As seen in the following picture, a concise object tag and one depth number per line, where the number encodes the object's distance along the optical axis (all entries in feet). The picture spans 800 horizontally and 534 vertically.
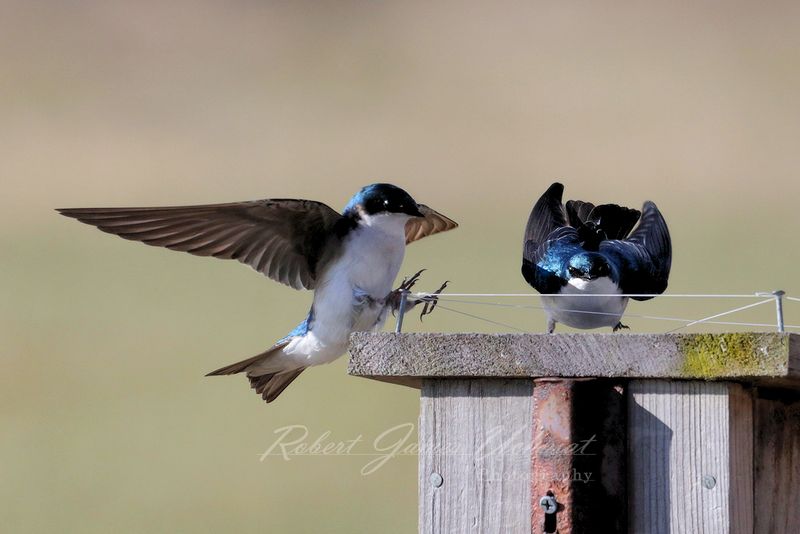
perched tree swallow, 20.85
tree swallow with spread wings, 21.53
